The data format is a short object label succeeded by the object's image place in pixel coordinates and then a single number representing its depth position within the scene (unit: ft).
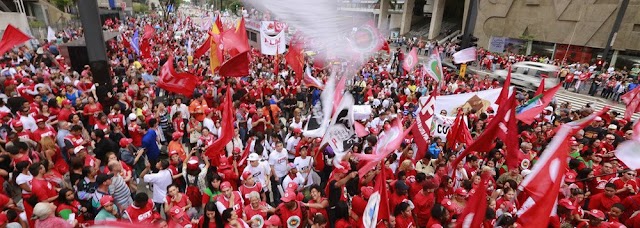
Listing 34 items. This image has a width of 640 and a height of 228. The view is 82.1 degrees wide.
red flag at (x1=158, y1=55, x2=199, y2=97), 28.09
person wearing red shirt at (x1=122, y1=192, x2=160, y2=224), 13.41
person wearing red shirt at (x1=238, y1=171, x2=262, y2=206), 15.86
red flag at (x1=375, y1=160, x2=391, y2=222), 13.14
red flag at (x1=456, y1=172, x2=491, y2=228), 11.84
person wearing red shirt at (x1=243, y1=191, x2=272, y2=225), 14.09
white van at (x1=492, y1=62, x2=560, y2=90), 62.44
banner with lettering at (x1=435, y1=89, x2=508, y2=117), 29.80
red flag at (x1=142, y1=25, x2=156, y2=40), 53.57
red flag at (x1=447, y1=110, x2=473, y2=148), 22.02
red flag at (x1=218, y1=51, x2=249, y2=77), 29.30
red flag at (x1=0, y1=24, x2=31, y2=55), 28.27
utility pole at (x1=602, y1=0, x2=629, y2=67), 71.72
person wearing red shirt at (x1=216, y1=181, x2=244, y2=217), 14.61
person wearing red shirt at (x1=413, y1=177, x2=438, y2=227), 16.16
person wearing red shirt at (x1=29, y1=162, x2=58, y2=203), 14.37
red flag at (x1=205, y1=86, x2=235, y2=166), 17.57
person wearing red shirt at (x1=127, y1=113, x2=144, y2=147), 22.41
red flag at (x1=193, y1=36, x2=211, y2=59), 39.97
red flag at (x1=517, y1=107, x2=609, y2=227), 10.96
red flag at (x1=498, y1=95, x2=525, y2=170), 16.44
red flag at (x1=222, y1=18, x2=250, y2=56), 36.32
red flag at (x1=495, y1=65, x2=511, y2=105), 20.44
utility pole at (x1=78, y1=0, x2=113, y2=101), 29.14
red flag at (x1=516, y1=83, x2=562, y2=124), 25.02
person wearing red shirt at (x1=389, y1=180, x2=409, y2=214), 16.15
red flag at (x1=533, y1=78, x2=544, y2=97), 29.65
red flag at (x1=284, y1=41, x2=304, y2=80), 39.29
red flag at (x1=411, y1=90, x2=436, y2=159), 22.45
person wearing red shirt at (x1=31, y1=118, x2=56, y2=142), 20.12
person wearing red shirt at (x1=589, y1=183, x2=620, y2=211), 16.87
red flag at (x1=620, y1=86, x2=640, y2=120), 30.01
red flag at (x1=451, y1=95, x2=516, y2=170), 16.34
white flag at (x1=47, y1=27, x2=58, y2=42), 56.80
